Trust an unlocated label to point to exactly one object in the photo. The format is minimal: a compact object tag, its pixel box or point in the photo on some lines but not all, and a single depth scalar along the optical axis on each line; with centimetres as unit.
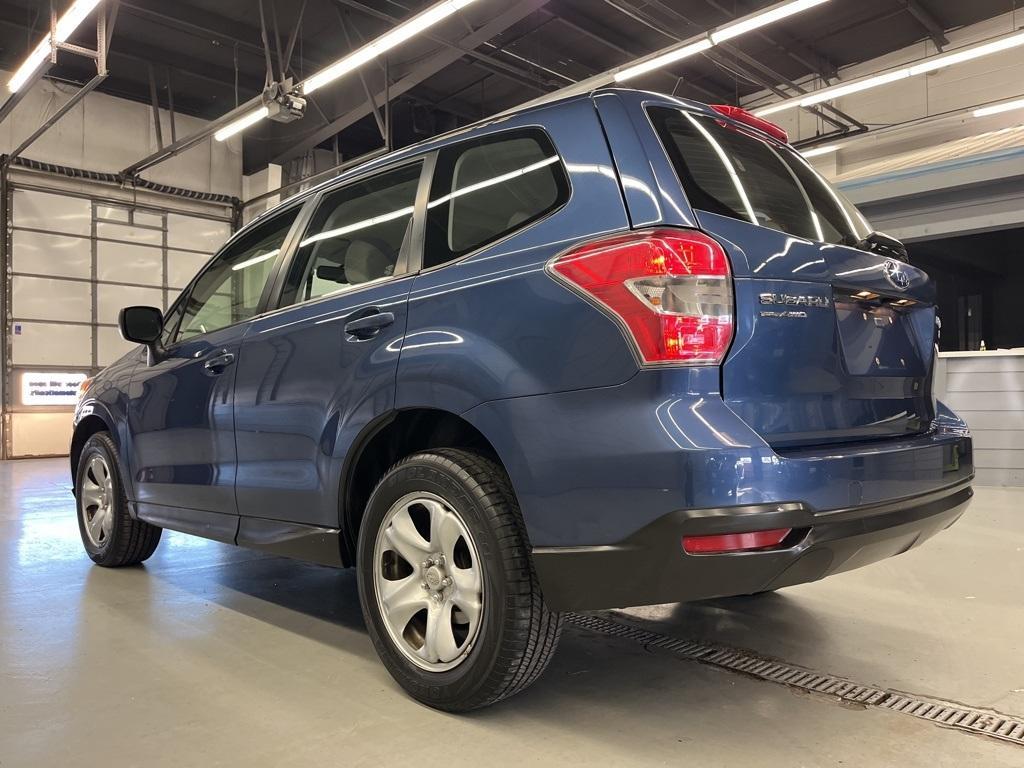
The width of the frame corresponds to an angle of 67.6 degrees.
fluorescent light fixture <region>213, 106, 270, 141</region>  982
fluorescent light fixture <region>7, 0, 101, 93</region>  709
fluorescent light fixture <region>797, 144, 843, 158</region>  1262
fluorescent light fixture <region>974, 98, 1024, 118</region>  1025
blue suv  165
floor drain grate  199
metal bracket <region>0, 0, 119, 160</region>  769
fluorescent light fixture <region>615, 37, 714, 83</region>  821
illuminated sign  1289
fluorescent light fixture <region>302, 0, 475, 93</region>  711
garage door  1273
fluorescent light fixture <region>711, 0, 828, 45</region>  712
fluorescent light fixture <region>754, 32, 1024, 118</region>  841
